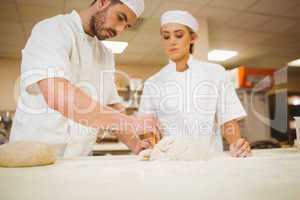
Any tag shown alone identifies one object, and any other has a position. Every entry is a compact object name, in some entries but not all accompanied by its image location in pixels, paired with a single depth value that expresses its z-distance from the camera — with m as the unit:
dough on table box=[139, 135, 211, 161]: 0.81
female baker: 1.28
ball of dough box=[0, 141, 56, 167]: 0.66
